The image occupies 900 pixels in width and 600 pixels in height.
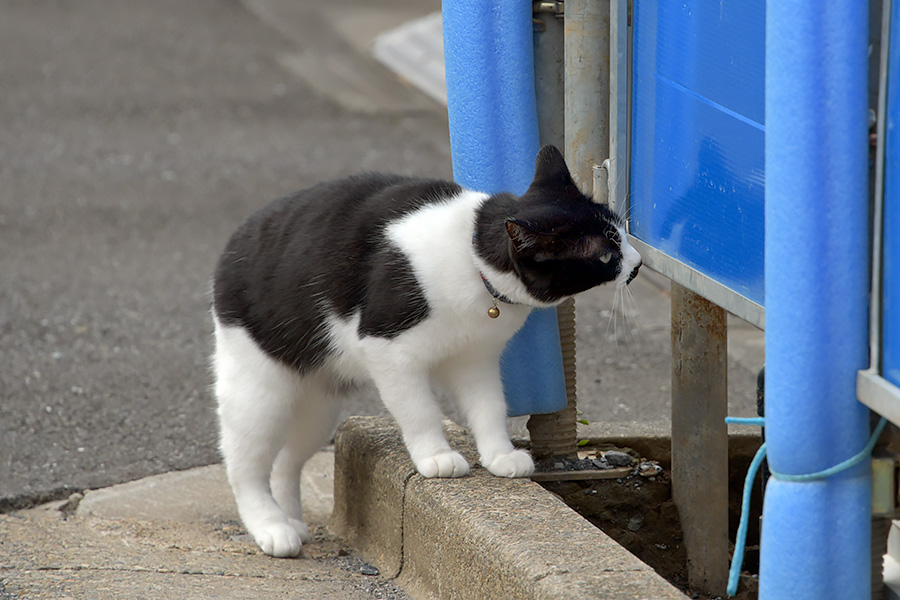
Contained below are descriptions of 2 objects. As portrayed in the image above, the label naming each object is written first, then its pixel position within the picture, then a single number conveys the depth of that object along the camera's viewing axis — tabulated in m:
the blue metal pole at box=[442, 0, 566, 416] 5.34
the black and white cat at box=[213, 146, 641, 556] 5.11
